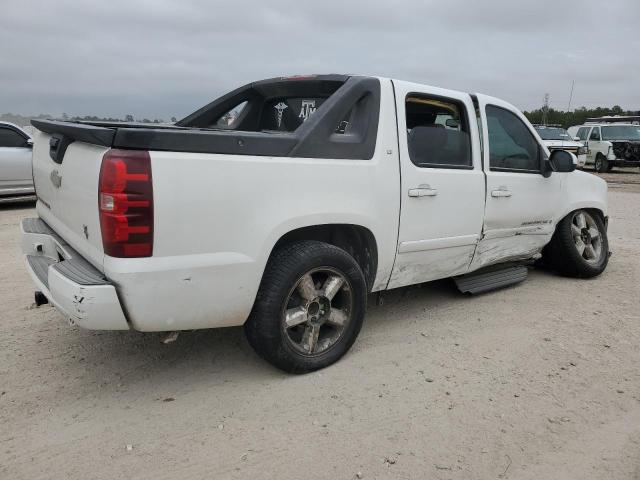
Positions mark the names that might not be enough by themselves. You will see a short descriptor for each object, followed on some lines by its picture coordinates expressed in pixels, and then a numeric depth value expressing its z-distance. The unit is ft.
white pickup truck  8.15
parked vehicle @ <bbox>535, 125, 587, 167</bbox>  61.36
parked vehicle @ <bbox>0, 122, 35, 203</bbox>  31.55
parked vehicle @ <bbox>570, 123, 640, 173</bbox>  62.03
